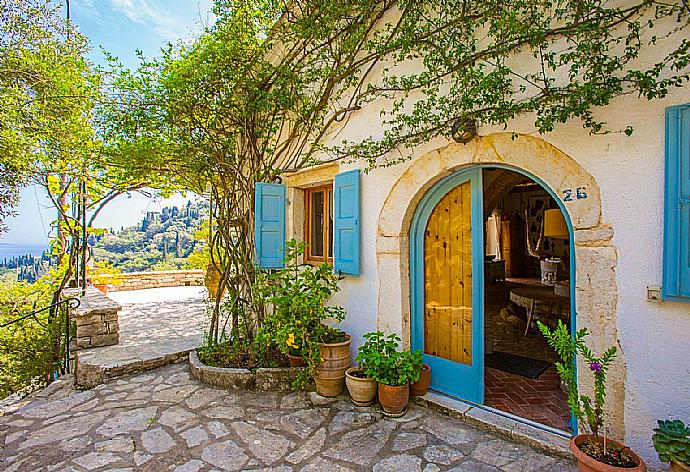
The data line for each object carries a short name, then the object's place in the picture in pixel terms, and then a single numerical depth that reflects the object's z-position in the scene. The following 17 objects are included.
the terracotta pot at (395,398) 3.41
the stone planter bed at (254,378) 4.12
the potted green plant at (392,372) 3.41
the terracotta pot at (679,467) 2.02
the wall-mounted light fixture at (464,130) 3.22
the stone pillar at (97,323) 5.04
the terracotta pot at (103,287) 8.90
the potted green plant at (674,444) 2.05
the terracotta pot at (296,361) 4.14
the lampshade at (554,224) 4.70
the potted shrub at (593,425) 2.16
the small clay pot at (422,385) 3.67
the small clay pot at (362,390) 3.60
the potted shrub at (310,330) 3.81
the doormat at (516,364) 4.27
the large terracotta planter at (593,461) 2.09
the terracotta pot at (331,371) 3.88
